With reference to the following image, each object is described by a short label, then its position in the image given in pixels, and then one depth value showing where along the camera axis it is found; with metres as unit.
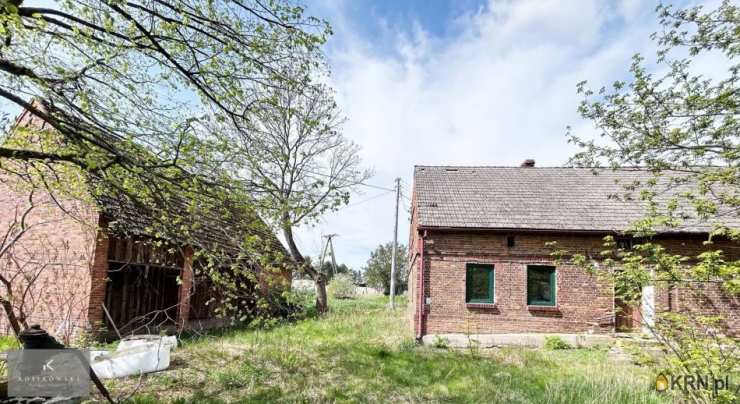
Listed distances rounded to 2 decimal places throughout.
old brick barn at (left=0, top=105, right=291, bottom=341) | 9.84
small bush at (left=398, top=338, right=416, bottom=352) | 11.16
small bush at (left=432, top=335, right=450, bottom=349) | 12.09
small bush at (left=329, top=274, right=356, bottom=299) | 36.81
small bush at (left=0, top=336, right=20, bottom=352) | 8.70
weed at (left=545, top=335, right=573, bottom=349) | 11.96
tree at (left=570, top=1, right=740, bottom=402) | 4.69
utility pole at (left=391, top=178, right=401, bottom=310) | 25.69
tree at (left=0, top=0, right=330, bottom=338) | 4.52
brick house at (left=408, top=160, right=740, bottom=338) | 12.87
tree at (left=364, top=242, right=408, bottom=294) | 42.99
